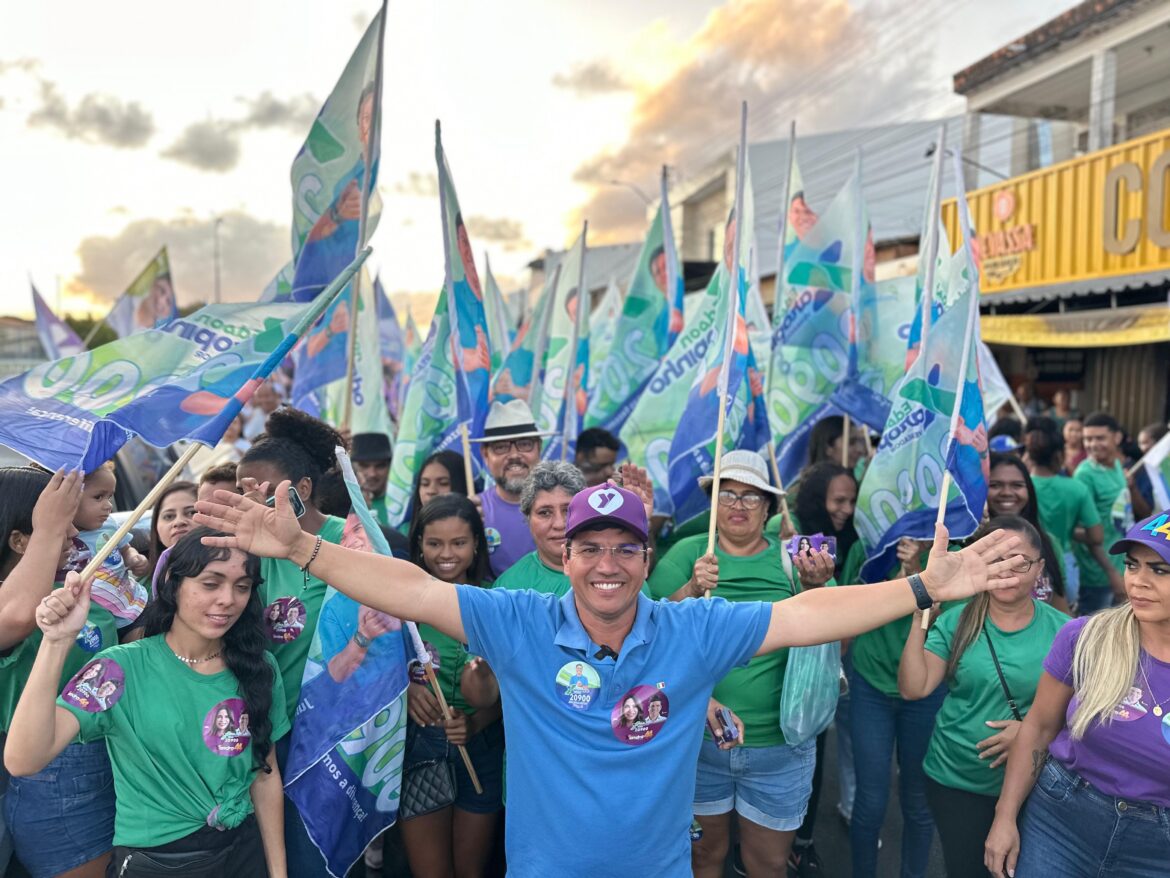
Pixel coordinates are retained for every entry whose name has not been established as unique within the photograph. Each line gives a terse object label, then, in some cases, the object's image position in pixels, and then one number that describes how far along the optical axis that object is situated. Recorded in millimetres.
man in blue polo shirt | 2125
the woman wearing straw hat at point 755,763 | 3199
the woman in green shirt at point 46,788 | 2473
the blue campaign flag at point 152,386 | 2449
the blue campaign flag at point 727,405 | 4367
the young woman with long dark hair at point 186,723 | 2248
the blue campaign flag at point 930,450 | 3631
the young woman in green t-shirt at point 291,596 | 2881
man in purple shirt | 4191
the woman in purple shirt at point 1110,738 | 2406
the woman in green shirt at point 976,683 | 2957
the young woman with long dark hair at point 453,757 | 3123
